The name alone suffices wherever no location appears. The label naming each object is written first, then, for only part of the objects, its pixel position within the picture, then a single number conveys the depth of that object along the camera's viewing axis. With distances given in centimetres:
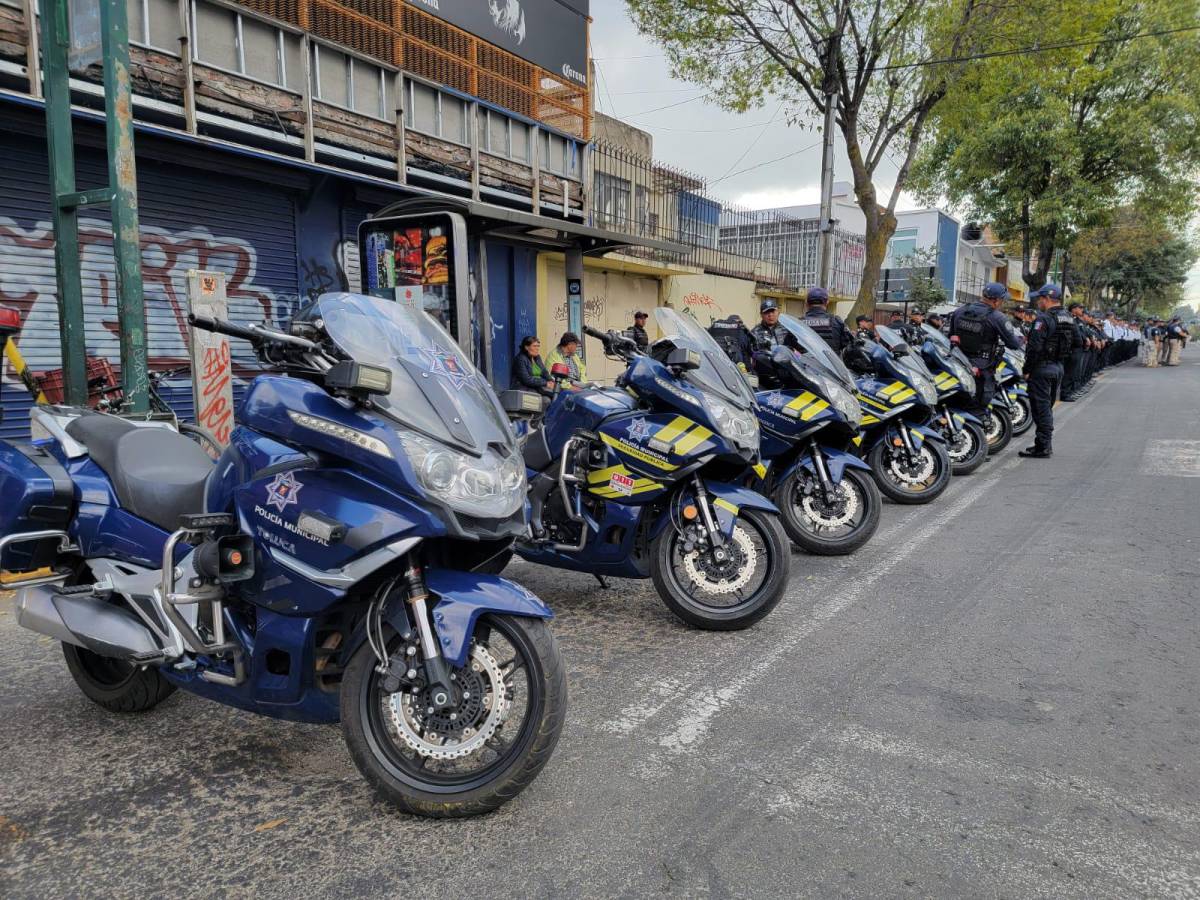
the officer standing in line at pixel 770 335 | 588
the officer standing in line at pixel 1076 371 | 1709
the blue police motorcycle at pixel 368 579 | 239
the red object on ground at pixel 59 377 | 812
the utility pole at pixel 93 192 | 537
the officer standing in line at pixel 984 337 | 947
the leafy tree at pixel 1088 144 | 2377
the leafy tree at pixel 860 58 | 1449
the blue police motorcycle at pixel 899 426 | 699
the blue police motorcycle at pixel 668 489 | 415
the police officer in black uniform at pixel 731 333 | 1189
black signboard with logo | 1384
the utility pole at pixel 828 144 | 1436
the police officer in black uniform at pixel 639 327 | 1076
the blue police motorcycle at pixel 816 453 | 550
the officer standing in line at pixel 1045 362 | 986
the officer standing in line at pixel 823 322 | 936
